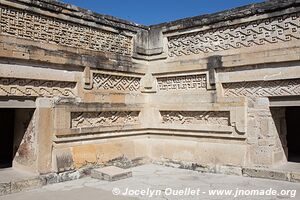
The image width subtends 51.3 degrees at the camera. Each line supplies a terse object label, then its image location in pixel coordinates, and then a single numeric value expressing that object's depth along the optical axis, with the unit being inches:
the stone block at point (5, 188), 177.2
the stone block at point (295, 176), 200.1
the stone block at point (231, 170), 225.1
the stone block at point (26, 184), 183.0
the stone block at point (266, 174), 204.8
